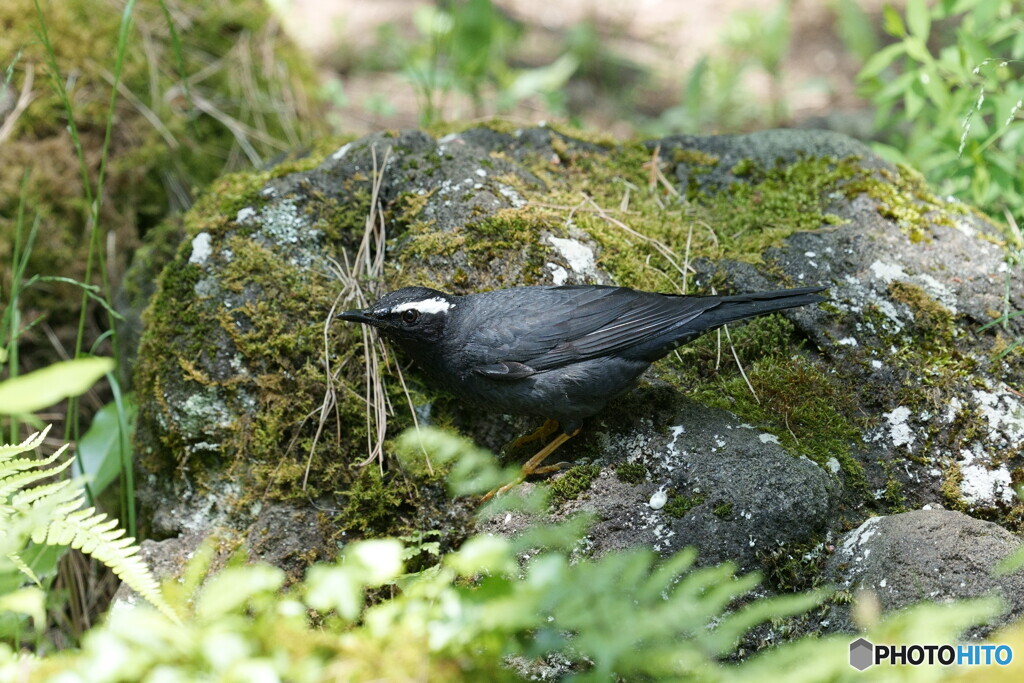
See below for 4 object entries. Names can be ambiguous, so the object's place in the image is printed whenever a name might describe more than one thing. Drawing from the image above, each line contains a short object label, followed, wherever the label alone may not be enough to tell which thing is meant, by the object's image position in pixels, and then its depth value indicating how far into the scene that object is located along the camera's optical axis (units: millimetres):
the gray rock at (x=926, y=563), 5555
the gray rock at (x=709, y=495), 6395
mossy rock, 7035
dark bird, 7496
